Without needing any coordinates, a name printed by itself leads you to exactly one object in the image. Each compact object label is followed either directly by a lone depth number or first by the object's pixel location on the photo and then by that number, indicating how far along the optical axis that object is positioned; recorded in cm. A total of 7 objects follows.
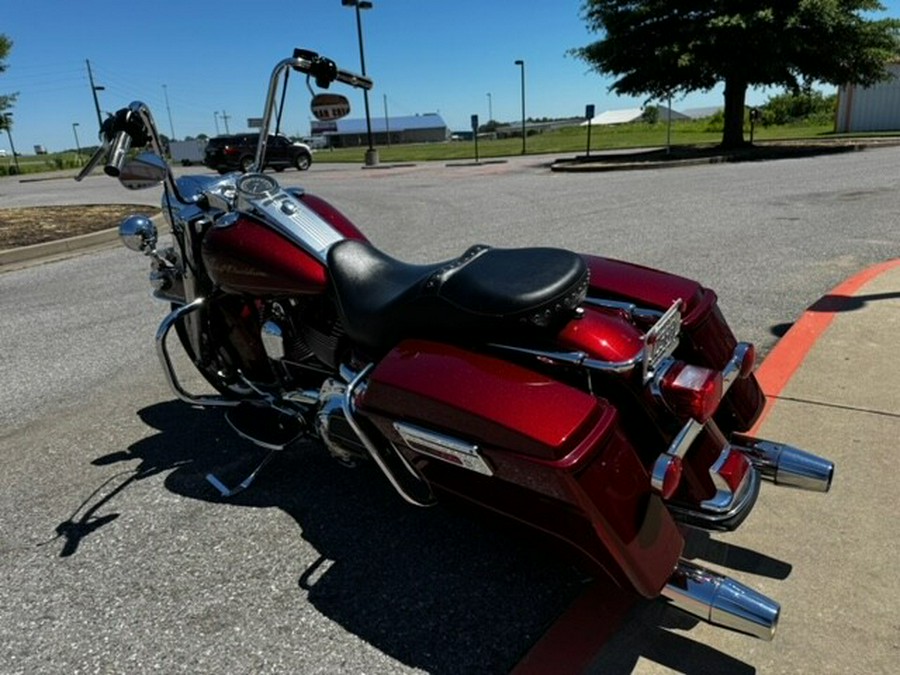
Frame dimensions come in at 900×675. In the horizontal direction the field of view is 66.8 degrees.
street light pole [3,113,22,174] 2149
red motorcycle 173
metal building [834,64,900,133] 2912
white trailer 5012
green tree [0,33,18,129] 1599
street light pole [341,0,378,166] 2538
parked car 2652
